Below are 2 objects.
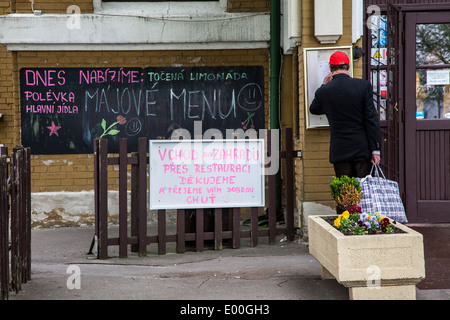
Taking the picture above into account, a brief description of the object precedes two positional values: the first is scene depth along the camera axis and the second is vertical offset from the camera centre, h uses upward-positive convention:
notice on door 7.49 +0.65
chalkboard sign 8.62 +0.47
